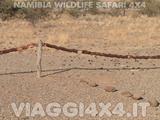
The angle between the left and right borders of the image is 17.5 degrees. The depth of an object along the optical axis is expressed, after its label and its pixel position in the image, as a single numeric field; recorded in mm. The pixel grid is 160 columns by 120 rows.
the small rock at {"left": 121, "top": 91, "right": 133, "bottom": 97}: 11762
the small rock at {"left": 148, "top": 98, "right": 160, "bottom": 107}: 10831
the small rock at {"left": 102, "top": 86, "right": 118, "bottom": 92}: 12281
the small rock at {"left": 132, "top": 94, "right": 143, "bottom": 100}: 11390
